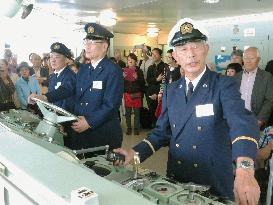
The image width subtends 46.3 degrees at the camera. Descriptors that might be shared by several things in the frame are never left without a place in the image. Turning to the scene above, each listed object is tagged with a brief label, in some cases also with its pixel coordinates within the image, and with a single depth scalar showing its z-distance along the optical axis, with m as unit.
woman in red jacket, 6.84
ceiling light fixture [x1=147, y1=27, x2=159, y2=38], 11.83
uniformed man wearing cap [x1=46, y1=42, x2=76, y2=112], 3.37
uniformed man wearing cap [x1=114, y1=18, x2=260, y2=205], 1.69
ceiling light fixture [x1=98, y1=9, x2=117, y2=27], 7.85
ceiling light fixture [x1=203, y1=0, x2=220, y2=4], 5.44
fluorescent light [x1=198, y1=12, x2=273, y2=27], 6.18
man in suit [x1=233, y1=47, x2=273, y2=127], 4.23
